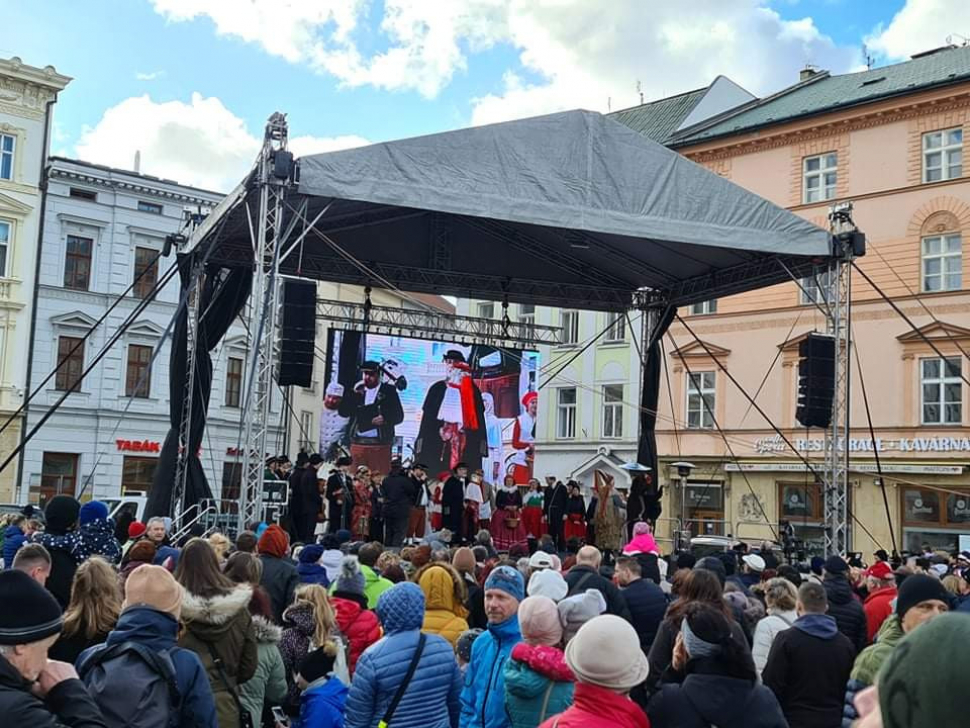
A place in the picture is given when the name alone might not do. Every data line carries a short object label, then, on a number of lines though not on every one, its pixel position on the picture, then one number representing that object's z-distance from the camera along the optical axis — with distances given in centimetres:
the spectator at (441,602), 579
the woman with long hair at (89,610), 441
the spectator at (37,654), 263
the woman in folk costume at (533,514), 1933
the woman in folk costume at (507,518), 1894
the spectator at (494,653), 459
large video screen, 1850
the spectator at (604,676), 337
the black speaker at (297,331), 1381
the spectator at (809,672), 523
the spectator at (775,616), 602
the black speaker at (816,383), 1528
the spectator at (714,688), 368
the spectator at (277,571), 685
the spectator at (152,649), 358
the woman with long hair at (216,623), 443
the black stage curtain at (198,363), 1566
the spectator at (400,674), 460
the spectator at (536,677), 420
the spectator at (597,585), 629
